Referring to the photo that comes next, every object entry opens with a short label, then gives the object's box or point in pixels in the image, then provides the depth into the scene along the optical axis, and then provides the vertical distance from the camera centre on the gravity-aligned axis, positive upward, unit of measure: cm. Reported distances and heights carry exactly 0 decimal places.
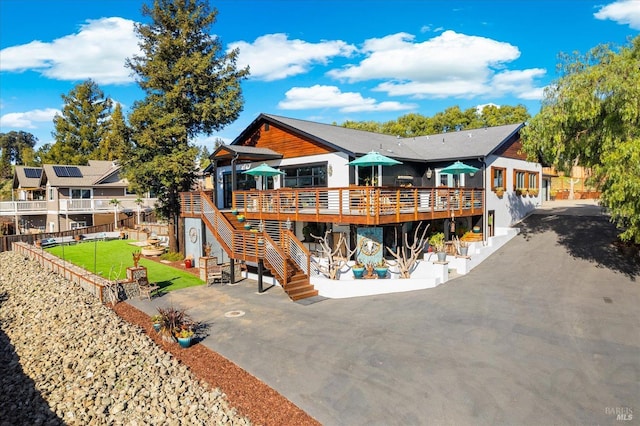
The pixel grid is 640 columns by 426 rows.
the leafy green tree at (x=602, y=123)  1388 +317
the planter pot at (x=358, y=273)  1614 -304
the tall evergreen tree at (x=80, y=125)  5462 +1208
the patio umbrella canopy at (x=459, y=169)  1941 +164
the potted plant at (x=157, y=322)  1179 -370
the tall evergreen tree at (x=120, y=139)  2245 +400
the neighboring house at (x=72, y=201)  3547 +42
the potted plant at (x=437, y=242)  1894 -207
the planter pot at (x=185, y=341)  1080 -393
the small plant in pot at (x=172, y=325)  1127 -365
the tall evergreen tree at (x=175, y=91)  2225 +693
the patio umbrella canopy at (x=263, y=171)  1969 +168
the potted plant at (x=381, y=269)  1609 -288
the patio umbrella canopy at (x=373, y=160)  1625 +180
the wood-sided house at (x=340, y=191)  1619 +54
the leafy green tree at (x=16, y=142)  9938 +1791
